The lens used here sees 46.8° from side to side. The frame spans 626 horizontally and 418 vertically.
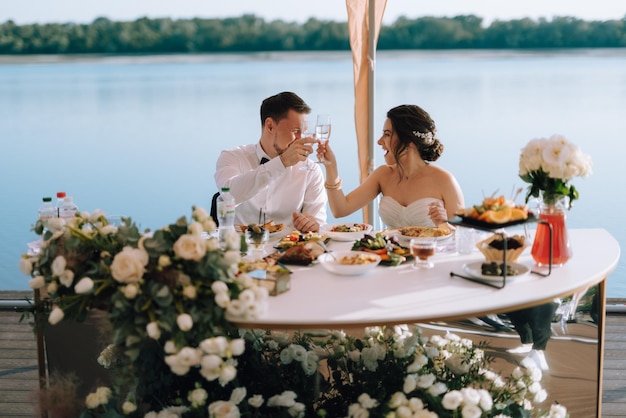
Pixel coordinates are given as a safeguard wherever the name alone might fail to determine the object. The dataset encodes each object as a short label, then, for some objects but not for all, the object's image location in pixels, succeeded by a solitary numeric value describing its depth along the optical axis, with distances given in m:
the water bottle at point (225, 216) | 2.49
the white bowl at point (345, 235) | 2.69
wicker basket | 2.24
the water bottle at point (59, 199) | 2.71
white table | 1.91
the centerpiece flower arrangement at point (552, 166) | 2.25
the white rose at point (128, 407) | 2.22
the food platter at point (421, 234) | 2.57
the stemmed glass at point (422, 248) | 2.28
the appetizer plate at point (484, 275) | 2.18
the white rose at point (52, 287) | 2.02
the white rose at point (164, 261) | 1.90
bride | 3.37
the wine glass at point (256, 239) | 2.54
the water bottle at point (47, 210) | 2.64
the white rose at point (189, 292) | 1.89
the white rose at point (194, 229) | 1.96
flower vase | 2.30
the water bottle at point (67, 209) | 2.74
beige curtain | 3.84
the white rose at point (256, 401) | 2.21
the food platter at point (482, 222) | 2.16
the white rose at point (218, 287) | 1.89
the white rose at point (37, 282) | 2.08
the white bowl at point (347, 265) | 2.22
